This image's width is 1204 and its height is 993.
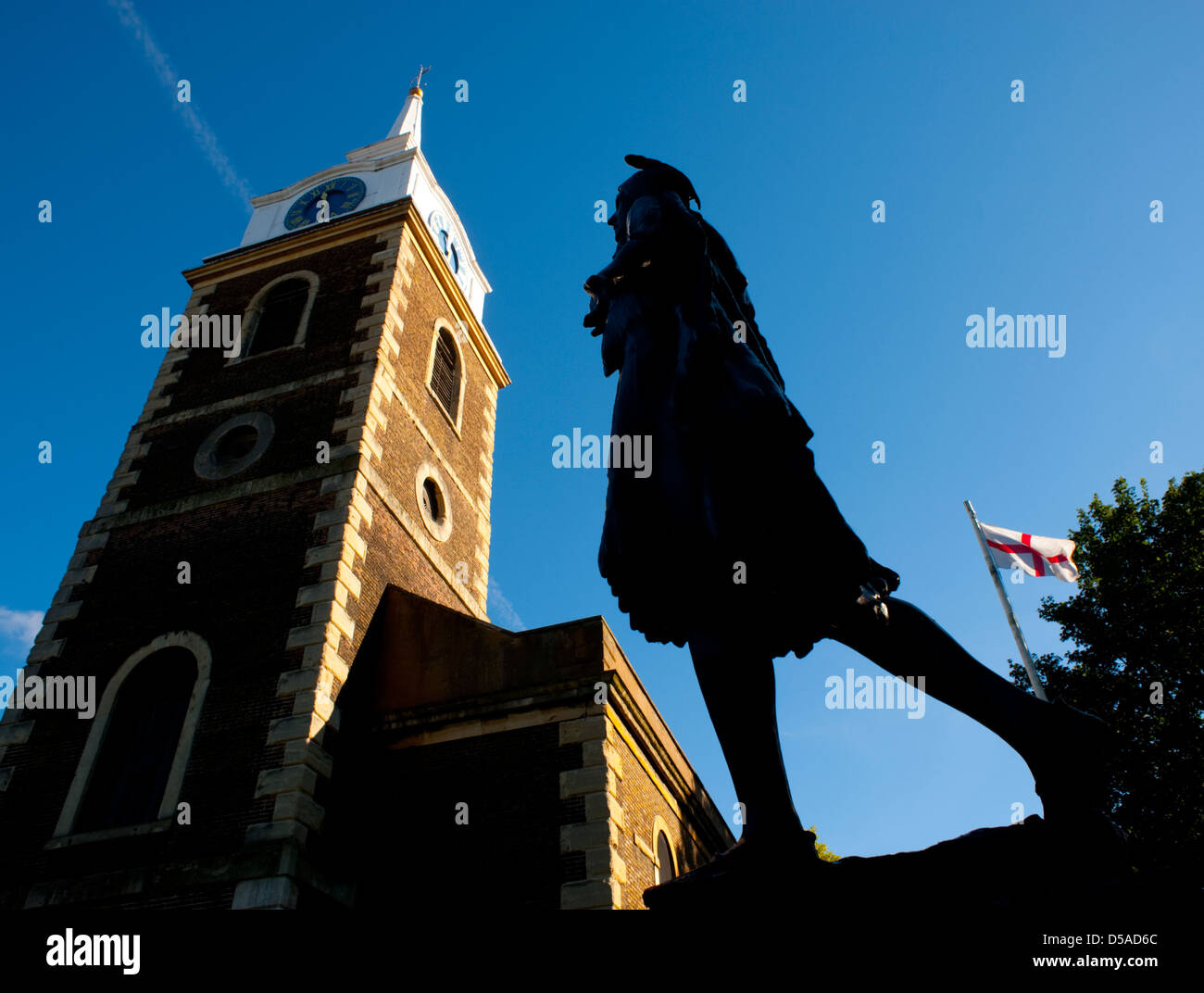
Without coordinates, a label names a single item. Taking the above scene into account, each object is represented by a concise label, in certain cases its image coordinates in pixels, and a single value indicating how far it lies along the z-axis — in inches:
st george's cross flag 539.8
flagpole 442.6
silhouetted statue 97.3
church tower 401.7
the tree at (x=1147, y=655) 577.9
